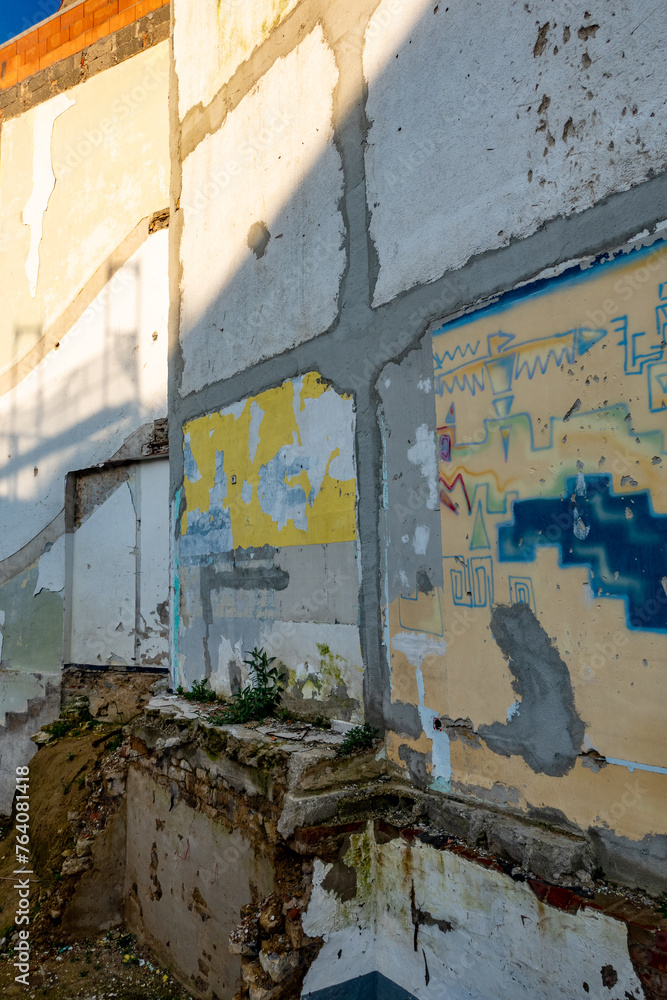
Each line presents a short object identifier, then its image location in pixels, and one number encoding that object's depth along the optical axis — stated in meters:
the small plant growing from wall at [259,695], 3.89
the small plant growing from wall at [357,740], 3.12
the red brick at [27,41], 7.79
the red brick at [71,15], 7.29
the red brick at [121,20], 6.78
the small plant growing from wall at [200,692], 4.51
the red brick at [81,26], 7.20
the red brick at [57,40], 7.45
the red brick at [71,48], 7.27
